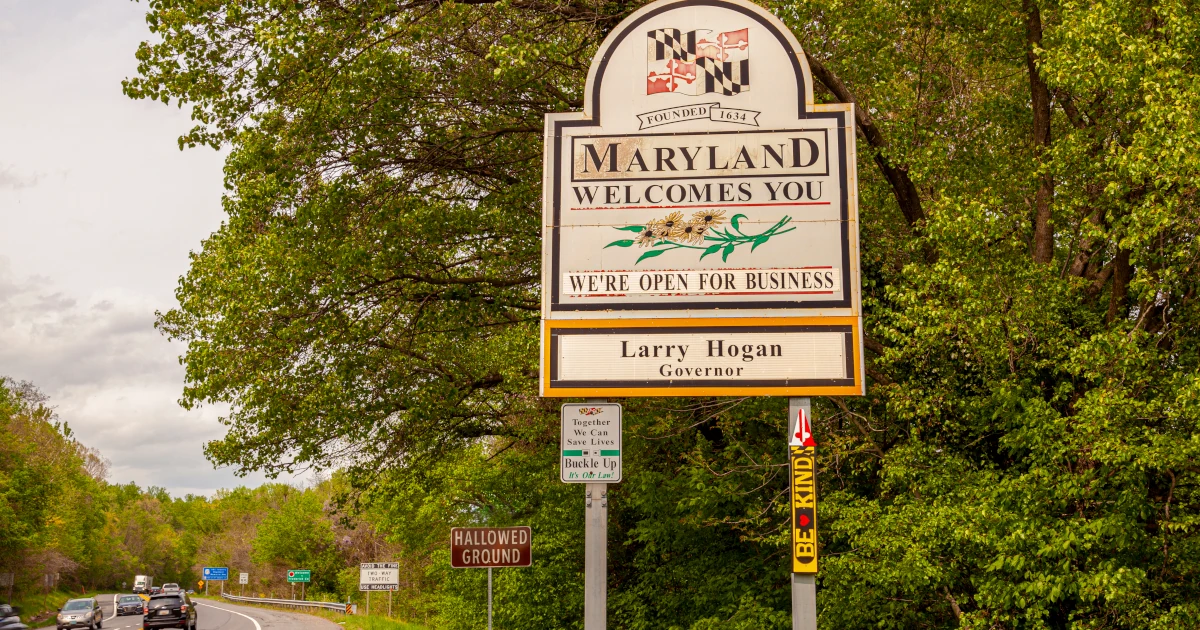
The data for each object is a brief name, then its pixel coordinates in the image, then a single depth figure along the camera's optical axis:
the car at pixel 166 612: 33.75
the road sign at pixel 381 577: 25.84
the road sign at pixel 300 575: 57.09
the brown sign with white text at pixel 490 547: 11.62
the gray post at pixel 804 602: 8.43
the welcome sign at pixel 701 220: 9.36
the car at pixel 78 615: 35.84
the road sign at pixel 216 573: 83.75
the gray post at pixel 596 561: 8.95
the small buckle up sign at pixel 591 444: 8.68
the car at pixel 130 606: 51.97
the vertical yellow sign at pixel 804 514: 8.44
